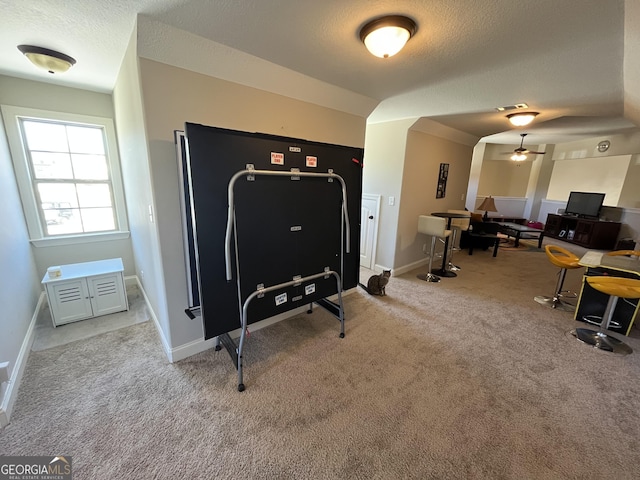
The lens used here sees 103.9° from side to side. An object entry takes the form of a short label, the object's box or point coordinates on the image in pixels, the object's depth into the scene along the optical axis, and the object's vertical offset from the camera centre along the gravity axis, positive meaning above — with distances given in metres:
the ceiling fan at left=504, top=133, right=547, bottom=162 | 5.77 +0.93
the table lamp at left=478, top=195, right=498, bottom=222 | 5.49 -0.28
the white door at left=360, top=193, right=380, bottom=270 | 4.24 -0.67
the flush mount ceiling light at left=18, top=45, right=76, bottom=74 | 1.90 +0.92
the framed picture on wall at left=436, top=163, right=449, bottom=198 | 4.46 +0.20
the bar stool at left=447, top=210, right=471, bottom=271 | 4.43 -0.56
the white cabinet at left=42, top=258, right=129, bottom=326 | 2.50 -1.14
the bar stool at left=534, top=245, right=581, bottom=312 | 3.02 -1.09
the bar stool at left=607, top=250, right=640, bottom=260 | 3.17 -0.72
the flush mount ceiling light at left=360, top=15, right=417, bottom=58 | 1.47 +0.93
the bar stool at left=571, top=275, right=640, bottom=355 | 2.26 -1.08
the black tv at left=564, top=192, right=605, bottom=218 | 6.00 -0.20
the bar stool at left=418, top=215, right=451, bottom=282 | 3.78 -0.58
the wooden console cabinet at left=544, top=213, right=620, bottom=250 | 5.80 -0.86
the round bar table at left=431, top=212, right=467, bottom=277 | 4.05 -0.98
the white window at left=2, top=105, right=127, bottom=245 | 2.74 +0.05
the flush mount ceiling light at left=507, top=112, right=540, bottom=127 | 3.18 +0.97
